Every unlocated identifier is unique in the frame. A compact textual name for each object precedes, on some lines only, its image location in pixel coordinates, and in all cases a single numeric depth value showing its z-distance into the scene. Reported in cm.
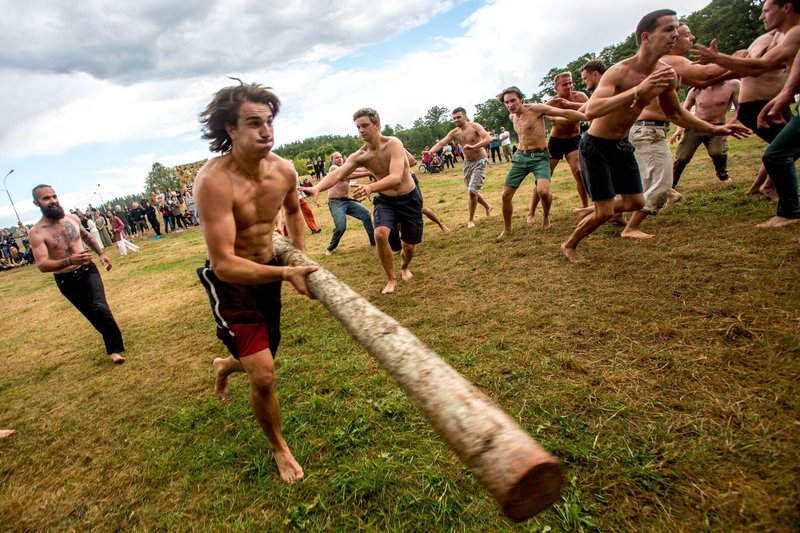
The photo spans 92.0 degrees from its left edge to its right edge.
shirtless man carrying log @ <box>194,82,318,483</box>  231
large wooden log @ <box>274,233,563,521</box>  102
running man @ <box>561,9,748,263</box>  384
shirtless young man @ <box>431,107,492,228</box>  787
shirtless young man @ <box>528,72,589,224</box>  650
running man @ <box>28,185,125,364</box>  474
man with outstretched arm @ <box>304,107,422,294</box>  503
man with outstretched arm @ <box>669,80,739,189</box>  629
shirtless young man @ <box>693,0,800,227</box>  390
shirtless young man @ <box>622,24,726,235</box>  500
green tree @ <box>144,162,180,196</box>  11222
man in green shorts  629
